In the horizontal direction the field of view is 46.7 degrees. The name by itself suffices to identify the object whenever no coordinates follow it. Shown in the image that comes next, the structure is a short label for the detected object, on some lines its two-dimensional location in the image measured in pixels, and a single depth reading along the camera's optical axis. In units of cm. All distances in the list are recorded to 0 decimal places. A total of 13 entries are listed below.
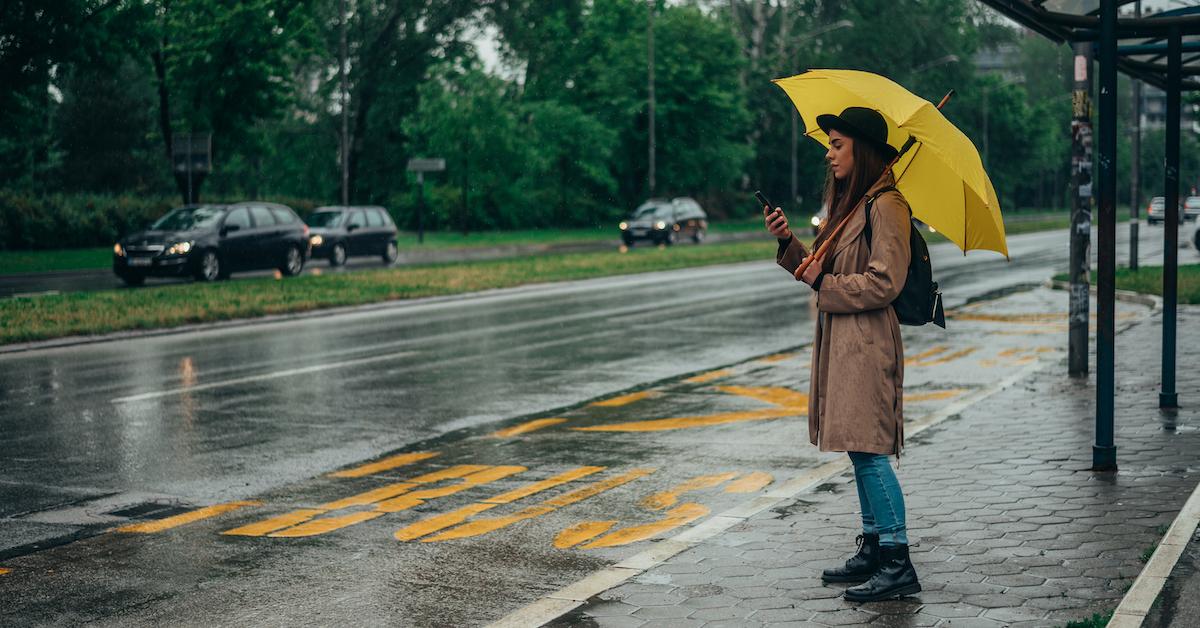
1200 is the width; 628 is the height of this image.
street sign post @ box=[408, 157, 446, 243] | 4101
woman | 510
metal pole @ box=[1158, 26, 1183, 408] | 881
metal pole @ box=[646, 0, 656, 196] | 5025
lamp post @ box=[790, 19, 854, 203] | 6208
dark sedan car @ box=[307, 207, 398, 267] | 3503
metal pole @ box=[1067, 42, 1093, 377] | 1046
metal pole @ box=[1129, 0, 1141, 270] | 2478
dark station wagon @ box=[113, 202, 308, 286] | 2598
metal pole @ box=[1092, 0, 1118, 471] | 721
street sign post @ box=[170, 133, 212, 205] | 2706
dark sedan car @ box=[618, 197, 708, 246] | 4616
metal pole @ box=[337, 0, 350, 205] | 4125
